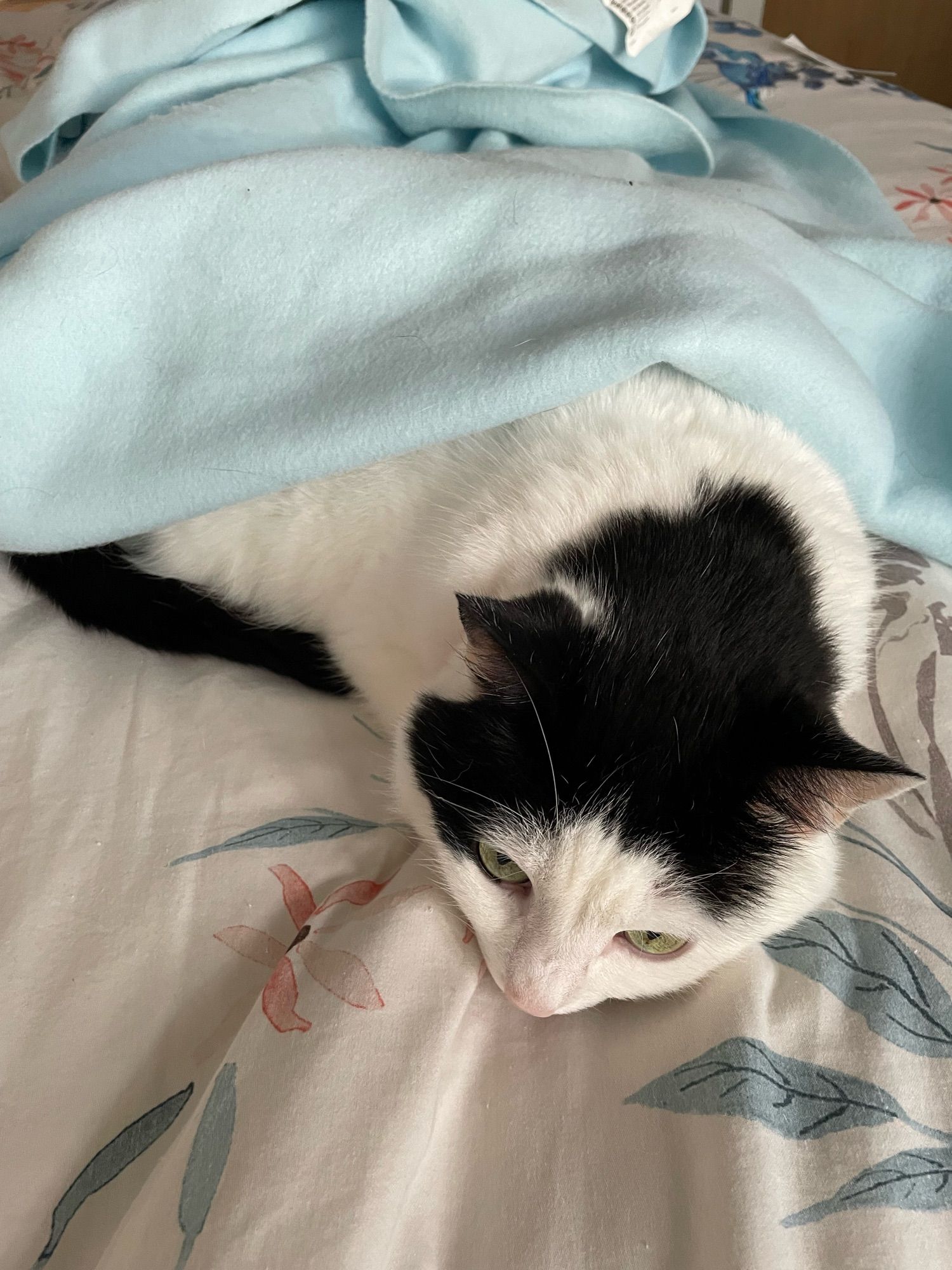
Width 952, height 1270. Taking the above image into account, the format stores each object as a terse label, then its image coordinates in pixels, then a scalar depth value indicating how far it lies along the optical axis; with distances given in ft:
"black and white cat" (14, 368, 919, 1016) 0.83
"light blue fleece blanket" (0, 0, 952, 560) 0.98
